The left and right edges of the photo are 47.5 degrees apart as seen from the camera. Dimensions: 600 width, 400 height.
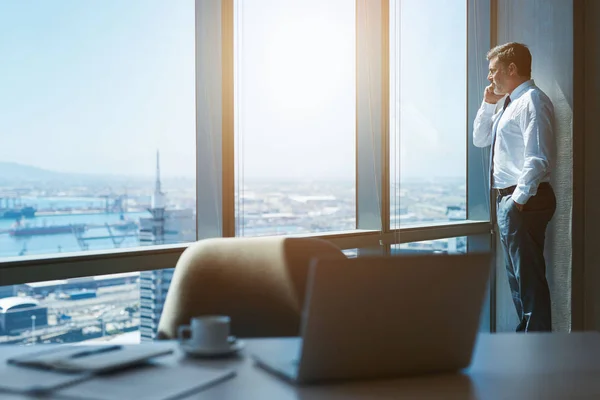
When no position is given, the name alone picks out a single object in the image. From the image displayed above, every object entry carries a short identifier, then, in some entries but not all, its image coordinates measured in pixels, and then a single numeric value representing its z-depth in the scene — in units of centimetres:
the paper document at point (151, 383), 108
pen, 130
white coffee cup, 137
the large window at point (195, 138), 261
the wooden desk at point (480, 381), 111
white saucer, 135
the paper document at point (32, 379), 112
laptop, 112
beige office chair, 197
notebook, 122
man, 371
